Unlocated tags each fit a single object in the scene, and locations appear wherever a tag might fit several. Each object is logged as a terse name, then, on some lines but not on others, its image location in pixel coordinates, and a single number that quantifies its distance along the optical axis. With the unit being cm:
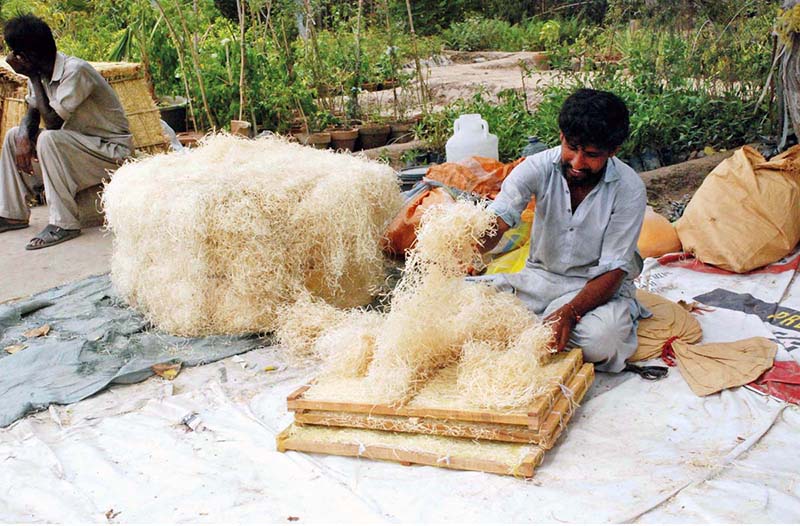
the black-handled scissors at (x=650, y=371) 296
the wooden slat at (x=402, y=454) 231
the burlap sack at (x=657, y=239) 429
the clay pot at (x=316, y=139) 704
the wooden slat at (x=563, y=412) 237
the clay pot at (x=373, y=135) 738
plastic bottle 481
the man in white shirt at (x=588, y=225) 279
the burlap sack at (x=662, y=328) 311
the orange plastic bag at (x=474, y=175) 458
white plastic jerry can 515
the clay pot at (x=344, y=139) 719
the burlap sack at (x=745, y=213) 403
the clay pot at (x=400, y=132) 750
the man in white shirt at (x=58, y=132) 486
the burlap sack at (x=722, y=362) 285
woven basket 589
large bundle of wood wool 344
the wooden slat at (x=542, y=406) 233
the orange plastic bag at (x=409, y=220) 439
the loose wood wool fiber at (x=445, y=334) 256
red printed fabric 278
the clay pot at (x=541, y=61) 1134
